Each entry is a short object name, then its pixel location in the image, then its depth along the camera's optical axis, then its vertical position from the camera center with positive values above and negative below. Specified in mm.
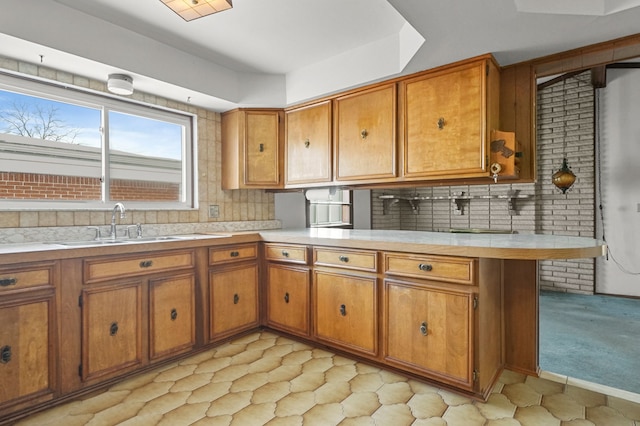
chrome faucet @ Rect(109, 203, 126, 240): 2662 -47
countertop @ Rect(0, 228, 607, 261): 1814 -214
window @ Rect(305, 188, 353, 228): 4398 -37
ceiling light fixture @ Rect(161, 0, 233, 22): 1956 +1148
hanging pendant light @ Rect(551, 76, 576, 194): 4500 +374
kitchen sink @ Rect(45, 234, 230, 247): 2258 -211
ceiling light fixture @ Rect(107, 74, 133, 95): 2514 +900
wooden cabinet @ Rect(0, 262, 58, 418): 1810 -652
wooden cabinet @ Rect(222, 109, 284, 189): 3381 +590
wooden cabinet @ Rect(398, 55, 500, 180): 2324 +620
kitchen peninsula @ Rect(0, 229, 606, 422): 1917 -606
